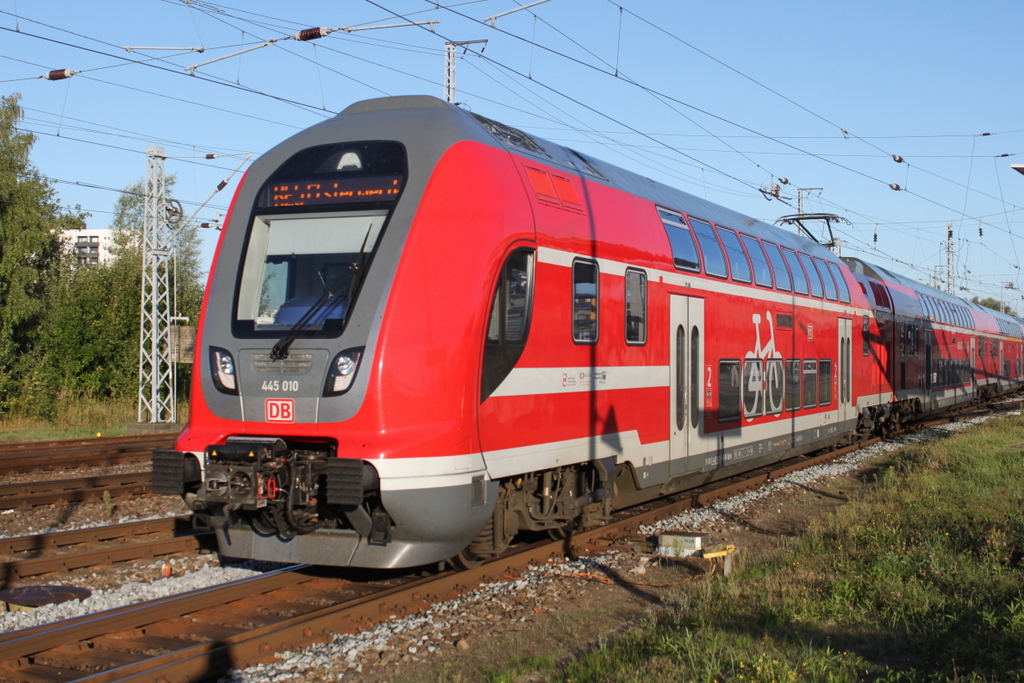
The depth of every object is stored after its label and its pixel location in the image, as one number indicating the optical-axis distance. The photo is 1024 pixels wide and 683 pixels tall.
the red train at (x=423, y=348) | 6.48
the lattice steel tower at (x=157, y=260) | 22.62
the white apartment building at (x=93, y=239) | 125.52
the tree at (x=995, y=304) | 100.25
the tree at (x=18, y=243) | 27.84
